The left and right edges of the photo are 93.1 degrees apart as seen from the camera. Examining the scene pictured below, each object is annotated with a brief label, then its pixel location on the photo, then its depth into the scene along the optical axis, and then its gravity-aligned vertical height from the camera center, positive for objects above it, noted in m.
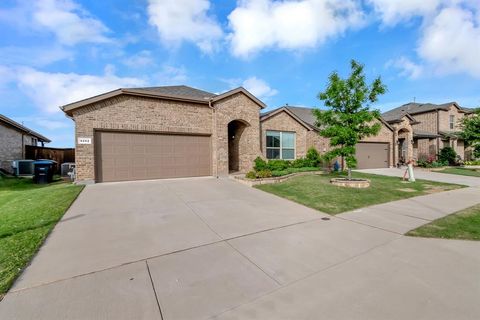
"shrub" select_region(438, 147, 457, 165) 21.28 +0.07
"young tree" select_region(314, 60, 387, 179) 9.85 +2.06
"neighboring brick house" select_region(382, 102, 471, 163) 20.84 +2.66
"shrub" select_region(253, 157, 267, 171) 12.94 -0.32
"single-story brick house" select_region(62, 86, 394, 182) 10.05 +1.40
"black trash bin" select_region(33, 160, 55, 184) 11.57 -0.50
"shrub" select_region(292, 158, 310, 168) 14.80 -0.33
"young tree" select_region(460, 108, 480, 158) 18.31 +1.99
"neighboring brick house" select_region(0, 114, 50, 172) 14.88 +1.52
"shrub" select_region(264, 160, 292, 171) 13.34 -0.40
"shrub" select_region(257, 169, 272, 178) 10.94 -0.75
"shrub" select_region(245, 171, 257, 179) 10.77 -0.78
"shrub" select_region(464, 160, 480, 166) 22.98 -0.77
